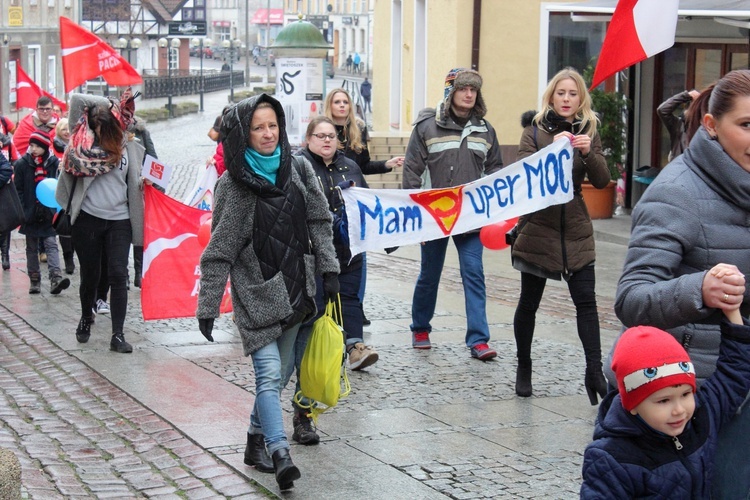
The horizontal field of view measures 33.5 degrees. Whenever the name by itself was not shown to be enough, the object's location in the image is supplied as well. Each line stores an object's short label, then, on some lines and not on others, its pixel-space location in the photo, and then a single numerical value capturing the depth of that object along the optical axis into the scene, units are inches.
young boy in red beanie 130.8
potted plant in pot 640.4
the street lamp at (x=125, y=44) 2138.0
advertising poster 821.9
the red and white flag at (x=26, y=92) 743.1
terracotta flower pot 653.3
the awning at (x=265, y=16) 4815.5
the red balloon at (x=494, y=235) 343.3
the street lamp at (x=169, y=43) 2842.0
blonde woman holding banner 278.8
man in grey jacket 333.7
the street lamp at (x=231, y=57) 2287.4
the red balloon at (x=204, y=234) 358.9
